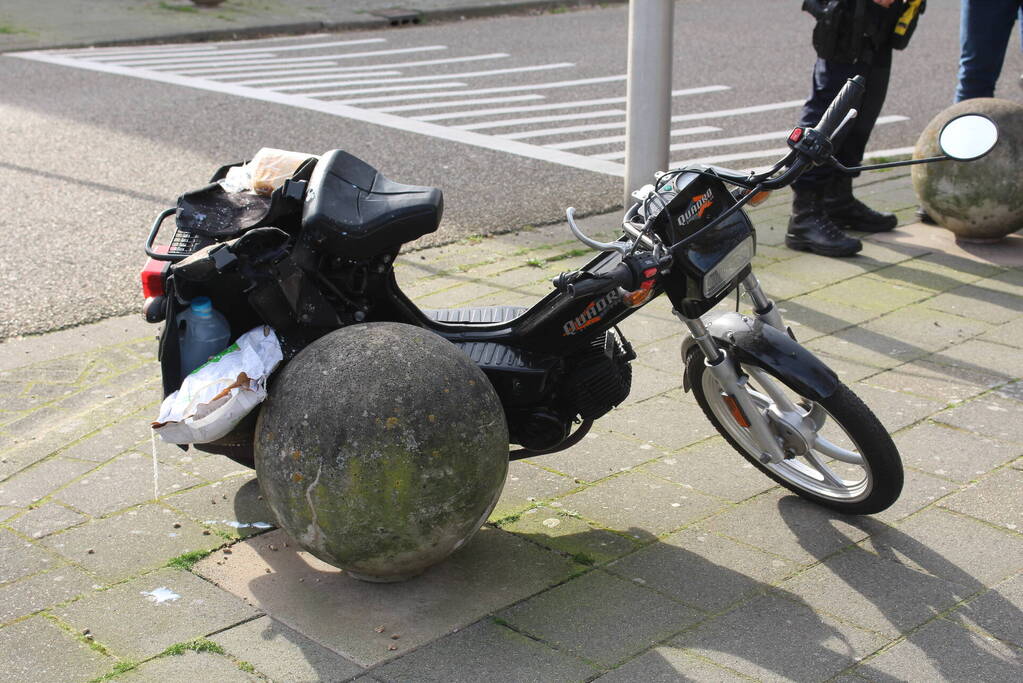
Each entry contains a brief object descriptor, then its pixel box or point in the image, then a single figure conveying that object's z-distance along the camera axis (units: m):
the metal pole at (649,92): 6.99
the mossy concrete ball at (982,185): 6.66
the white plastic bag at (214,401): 3.28
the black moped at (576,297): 3.42
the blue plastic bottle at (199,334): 3.46
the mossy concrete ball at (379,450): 3.16
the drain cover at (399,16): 17.11
